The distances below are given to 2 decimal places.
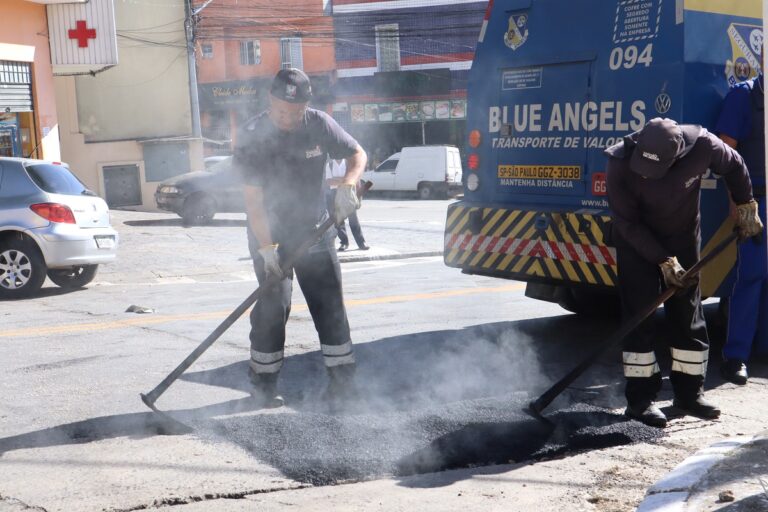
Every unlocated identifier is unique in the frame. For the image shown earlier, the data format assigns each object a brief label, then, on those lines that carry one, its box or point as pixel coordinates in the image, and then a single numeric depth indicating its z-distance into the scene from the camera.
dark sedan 18.95
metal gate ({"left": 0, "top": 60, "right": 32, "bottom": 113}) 15.51
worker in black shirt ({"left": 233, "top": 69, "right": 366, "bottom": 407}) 4.89
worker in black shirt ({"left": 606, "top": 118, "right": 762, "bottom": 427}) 4.77
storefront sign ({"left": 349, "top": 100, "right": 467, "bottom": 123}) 23.38
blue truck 5.83
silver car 9.66
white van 29.34
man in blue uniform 5.66
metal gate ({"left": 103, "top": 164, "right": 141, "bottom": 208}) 23.55
